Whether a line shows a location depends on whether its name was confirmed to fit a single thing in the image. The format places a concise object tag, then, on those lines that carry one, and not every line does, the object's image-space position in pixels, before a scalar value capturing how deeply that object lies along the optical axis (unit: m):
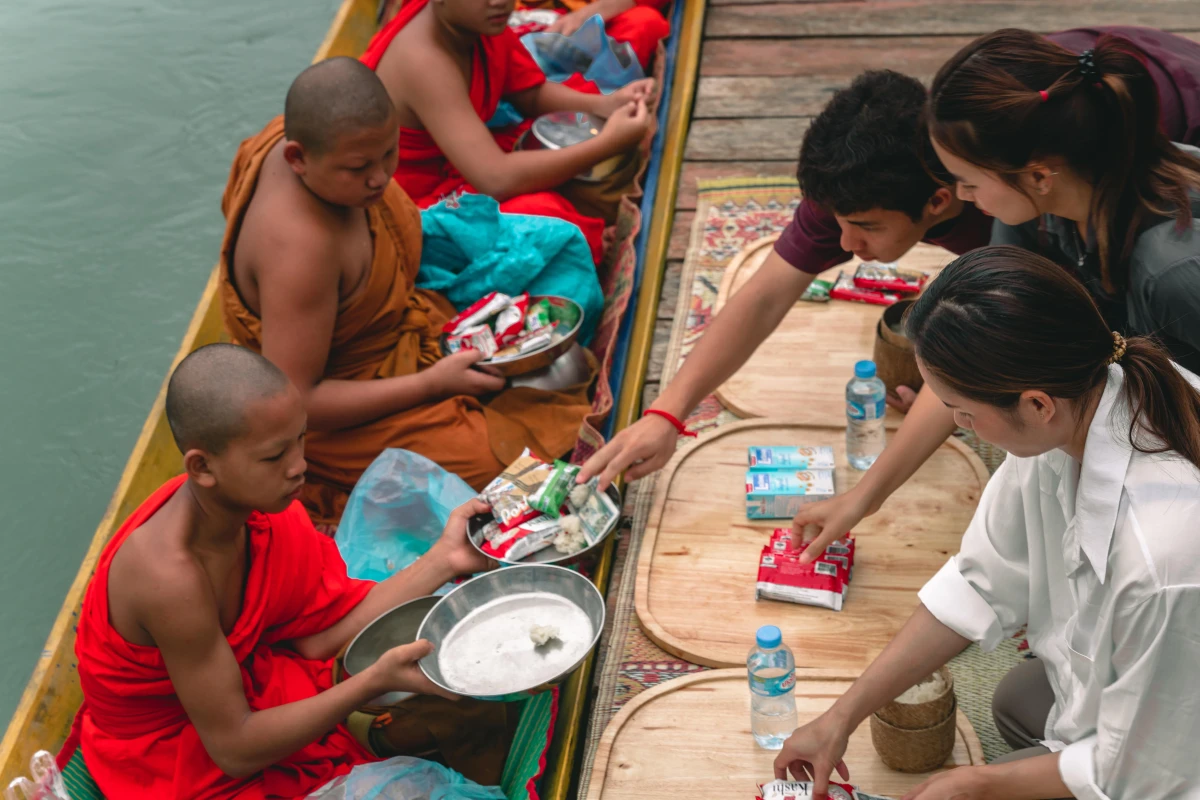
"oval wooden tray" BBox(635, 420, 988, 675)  2.10
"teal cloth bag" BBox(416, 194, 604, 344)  3.17
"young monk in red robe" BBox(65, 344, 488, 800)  1.80
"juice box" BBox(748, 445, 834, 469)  2.42
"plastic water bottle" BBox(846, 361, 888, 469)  2.37
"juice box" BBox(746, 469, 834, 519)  2.35
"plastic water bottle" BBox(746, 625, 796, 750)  1.84
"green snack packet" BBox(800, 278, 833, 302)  3.03
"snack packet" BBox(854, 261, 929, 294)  2.96
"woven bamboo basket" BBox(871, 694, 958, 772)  1.76
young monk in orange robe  2.48
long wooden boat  2.10
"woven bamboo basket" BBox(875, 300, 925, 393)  2.54
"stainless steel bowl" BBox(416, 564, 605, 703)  2.04
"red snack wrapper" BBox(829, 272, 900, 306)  2.97
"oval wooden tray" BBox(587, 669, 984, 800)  1.83
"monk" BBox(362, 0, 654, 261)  3.26
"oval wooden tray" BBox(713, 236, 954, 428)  2.70
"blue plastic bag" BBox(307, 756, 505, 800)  1.92
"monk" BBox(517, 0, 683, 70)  4.38
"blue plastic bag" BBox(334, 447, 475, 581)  2.59
